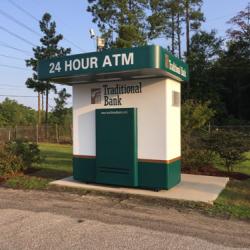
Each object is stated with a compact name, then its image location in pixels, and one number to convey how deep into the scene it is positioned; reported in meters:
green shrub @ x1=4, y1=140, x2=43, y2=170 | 8.46
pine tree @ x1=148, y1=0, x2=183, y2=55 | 32.91
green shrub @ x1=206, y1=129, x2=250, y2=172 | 8.11
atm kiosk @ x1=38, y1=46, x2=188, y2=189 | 6.32
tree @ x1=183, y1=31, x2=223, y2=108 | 34.06
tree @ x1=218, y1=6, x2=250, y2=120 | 35.41
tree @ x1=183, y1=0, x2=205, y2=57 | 37.14
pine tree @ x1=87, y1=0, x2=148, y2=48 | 30.44
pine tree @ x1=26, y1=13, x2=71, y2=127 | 29.32
